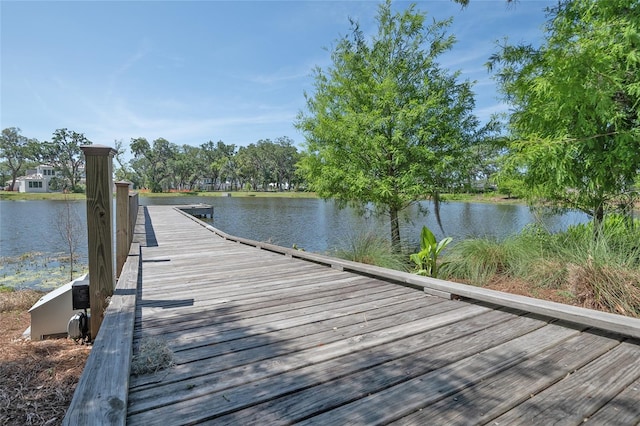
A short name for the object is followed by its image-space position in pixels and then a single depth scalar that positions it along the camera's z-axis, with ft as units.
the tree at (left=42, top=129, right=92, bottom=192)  185.88
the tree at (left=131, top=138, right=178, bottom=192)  203.45
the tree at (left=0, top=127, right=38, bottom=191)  189.16
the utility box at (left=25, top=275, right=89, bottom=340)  13.00
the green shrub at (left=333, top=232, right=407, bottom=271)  18.28
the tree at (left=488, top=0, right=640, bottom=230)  14.23
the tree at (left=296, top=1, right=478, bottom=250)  24.94
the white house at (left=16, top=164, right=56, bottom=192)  185.98
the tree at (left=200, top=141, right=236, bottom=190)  221.29
